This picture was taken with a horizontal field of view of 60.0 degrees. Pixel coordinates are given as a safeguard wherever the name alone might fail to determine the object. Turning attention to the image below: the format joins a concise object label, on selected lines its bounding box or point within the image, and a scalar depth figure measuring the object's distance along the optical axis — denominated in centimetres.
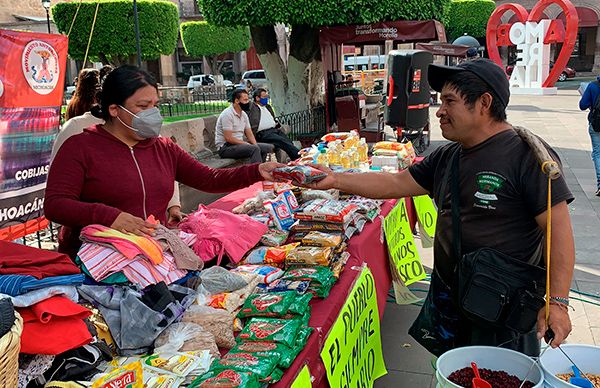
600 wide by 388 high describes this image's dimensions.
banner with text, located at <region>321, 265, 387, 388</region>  244
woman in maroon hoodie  253
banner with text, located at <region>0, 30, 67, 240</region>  436
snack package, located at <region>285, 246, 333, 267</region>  290
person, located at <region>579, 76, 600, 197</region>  764
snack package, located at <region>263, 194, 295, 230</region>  357
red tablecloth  221
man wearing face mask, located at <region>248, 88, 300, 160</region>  888
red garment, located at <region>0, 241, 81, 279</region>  181
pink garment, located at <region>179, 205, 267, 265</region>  294
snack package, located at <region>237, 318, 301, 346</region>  212
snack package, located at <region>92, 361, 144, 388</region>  171
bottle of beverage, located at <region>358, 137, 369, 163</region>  557
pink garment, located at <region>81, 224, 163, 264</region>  228
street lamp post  1764
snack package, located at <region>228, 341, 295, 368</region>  200
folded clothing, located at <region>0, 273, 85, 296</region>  170
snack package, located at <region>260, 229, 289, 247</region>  329
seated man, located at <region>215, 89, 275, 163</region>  790
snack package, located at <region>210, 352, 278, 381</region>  186
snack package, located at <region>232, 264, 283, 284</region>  276
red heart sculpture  2236
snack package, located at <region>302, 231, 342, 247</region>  313
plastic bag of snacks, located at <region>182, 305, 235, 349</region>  216
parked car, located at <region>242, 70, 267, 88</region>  3245
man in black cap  218
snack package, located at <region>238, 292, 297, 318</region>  234
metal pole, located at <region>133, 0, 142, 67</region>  824
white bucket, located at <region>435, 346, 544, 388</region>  195
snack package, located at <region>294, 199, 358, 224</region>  339
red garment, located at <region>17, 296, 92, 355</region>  165
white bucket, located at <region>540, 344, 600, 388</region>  196
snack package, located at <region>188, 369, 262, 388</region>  175
